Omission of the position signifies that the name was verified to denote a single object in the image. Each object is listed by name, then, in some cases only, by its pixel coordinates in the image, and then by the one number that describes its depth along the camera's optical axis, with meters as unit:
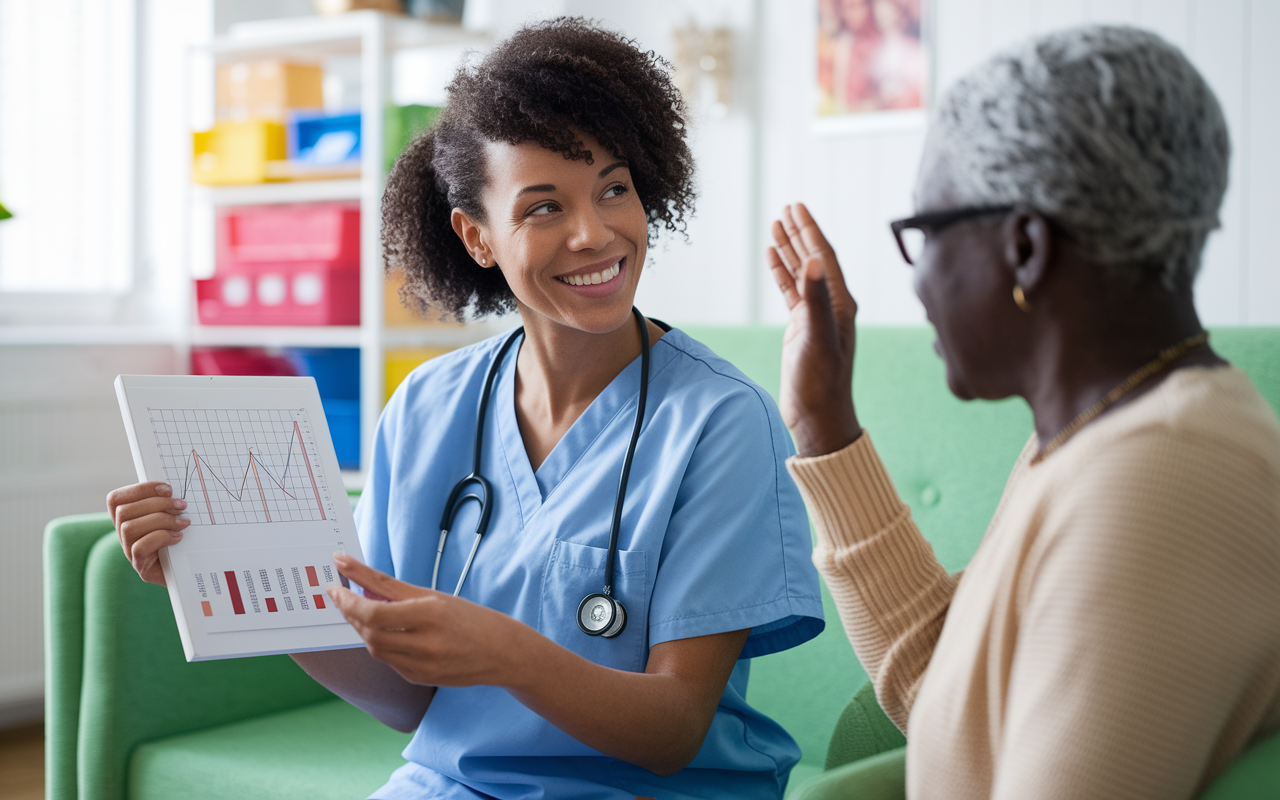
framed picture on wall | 2.80
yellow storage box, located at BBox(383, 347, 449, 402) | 2.90
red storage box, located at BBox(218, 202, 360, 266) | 2.91
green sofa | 1.48
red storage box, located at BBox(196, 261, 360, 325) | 2.95
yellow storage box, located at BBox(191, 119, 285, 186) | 2.98
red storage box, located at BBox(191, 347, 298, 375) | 3.16
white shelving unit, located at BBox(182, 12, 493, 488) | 2.84
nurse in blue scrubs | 1.08
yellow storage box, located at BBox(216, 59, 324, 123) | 3.06
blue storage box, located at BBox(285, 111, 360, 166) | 2.93
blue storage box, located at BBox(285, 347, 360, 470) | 3.05
